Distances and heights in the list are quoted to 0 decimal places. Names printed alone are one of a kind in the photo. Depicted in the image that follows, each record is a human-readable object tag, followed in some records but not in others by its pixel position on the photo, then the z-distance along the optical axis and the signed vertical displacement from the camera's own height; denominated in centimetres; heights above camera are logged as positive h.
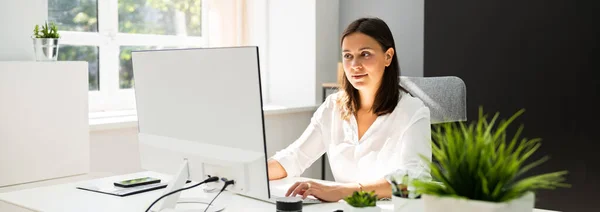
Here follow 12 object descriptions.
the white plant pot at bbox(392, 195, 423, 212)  165 -37
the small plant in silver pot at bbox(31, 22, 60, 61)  297 +3
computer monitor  162 -16
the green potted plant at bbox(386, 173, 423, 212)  164 -34
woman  235 -25
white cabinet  274 -28
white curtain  429 +19
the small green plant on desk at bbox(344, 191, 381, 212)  158 -35
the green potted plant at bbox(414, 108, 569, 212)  122 -23
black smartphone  219 -42
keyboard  192 -42
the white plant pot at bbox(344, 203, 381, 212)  157 -36
